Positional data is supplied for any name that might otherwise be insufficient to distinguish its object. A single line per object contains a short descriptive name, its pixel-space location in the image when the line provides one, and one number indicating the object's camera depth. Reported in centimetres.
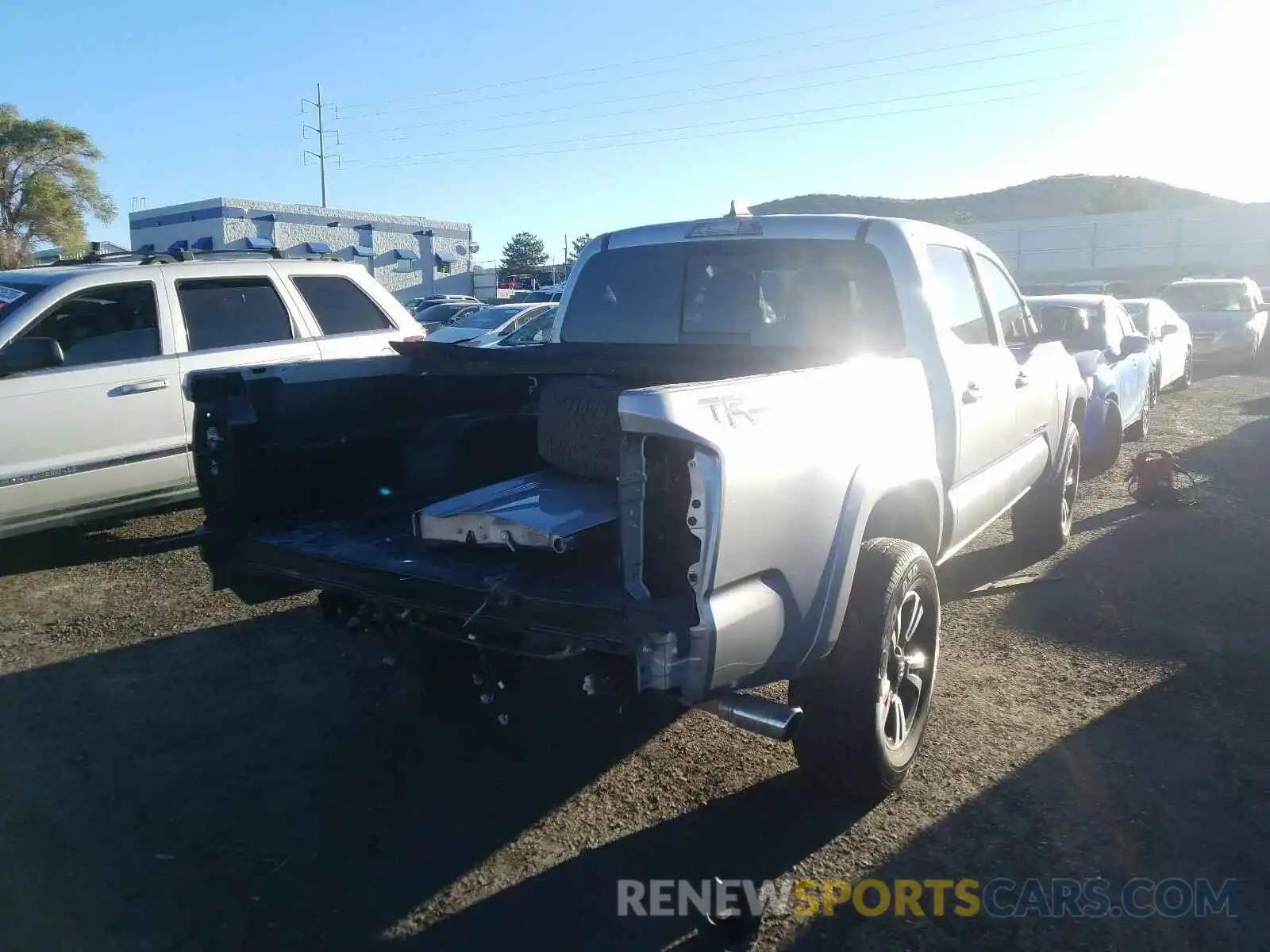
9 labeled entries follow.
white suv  618
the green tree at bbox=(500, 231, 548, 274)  9100
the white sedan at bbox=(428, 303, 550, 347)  1956
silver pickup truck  272
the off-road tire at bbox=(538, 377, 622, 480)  339
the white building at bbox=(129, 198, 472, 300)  4178
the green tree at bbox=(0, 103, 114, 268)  3581
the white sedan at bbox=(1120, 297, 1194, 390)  1288
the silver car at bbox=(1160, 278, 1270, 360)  1839
